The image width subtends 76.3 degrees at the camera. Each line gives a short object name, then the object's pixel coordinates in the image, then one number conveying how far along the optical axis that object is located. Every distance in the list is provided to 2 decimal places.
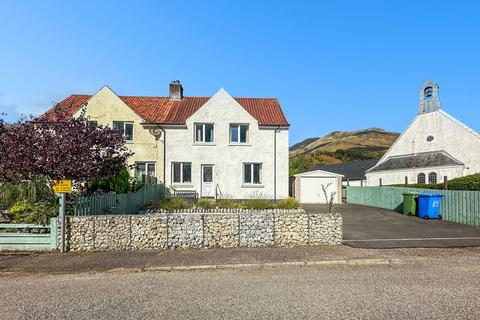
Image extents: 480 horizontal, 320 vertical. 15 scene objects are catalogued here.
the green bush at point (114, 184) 14.85
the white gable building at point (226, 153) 23.38
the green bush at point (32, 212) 10.11
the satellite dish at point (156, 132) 23.55
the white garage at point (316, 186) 27.00
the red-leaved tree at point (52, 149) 10.08
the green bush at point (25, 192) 12.52
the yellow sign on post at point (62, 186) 9.42
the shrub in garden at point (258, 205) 14.84
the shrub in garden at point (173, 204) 14.92
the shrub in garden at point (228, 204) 15.40
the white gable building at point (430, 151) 29.44
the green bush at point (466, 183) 17.56
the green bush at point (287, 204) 15.12
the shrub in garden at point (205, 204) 15.29
